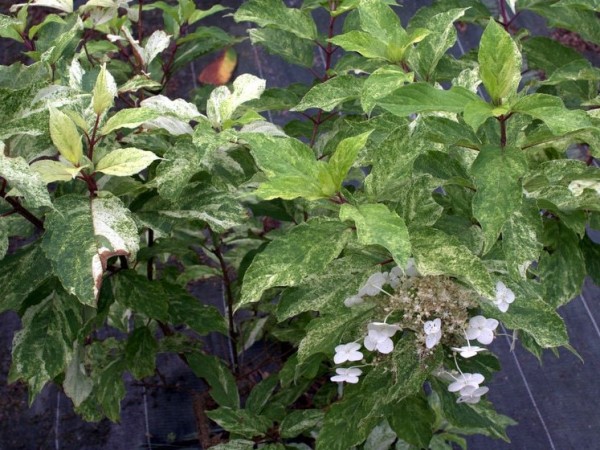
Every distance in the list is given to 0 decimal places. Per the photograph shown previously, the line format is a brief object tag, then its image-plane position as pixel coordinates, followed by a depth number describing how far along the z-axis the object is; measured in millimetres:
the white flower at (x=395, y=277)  1079
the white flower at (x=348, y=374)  1176
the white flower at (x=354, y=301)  1108
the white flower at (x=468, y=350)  988
